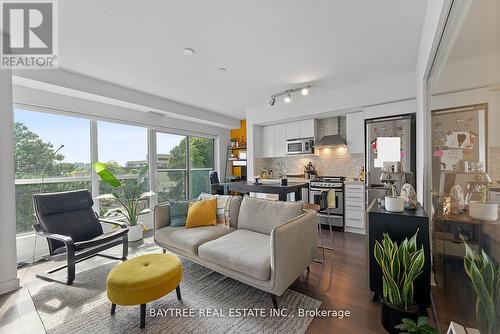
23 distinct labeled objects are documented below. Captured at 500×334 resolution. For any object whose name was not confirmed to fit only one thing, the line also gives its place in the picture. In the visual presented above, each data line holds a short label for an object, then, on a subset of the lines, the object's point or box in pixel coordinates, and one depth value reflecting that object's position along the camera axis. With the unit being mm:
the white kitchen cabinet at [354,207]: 3801
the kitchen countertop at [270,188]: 3331
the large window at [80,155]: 3049
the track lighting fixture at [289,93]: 3660
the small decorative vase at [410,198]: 1935
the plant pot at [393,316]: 1492
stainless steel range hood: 4262
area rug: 1666
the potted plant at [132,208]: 3543
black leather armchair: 2322
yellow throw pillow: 2841
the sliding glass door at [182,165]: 4910
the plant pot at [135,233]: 3596
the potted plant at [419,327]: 1228
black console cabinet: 1675
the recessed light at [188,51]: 2507
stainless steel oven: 4035
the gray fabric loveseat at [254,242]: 1798
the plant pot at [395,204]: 1863
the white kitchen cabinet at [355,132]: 3996
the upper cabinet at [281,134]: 4691
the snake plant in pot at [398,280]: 1495
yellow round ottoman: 1583
